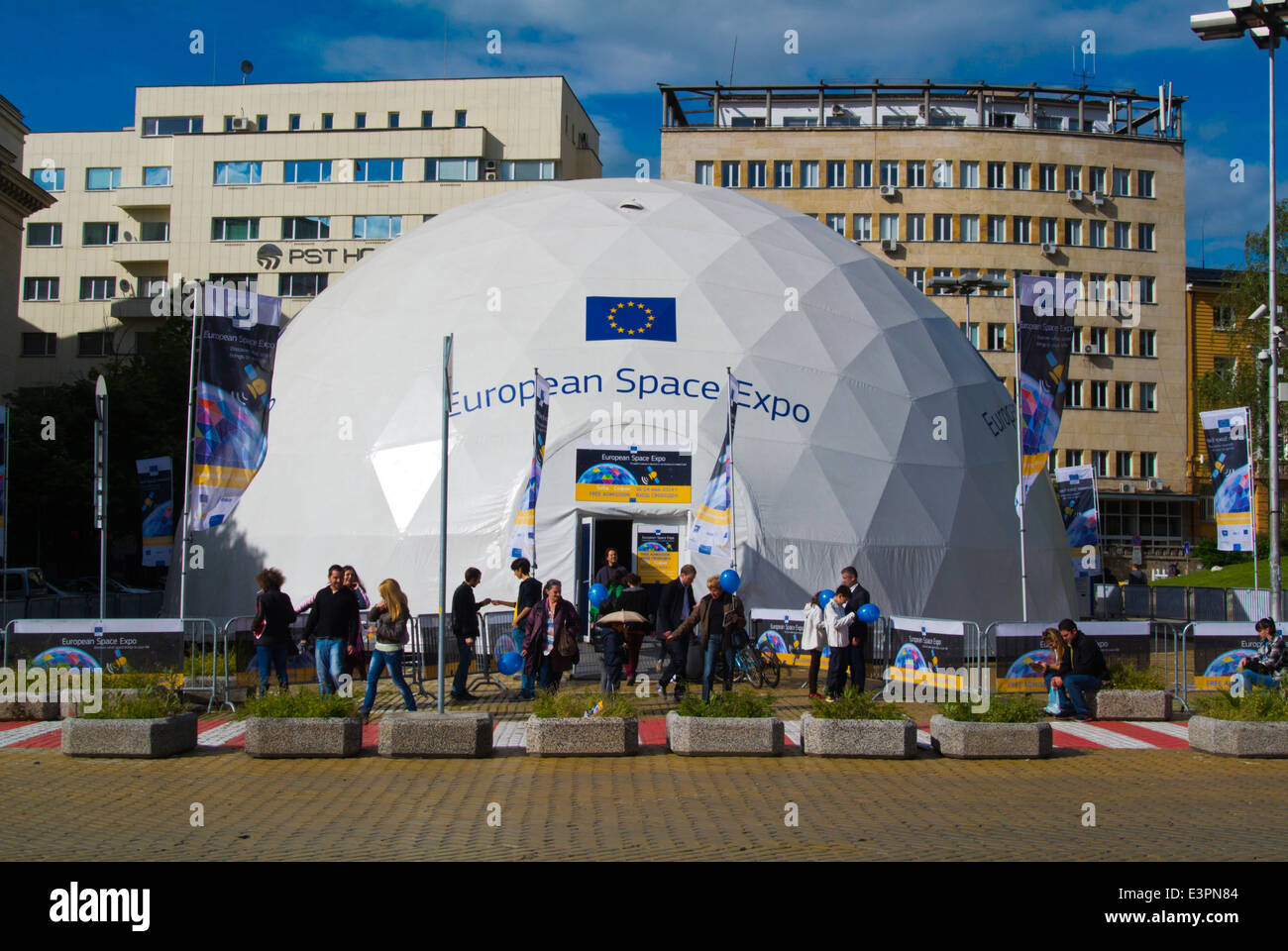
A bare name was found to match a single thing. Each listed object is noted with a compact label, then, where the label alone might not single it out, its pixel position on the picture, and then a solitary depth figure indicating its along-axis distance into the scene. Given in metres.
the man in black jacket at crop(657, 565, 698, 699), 16.75
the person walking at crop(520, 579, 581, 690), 15.30
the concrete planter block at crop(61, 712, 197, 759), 11.85
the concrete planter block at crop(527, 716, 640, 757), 12.07
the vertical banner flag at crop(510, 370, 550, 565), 19.14
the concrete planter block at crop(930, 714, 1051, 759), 12.27
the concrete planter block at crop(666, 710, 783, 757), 12.19
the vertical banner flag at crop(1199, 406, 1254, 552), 24.16
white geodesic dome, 21.42
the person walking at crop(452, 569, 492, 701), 15.82
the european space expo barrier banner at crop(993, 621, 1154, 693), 16.17
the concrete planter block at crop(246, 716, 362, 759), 11.93
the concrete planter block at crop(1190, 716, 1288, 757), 12.42
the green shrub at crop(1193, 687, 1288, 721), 12.59
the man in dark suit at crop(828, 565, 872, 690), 15.50
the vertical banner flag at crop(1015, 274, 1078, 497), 19.47
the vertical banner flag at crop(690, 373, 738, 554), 20.25
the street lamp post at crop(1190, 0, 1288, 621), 20.98
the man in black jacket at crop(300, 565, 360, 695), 14.41
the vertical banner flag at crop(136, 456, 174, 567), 27.95
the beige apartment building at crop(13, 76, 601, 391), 63.66
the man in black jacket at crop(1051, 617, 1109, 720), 14.98
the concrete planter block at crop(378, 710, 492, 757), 11.97
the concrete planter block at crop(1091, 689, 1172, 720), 15.03
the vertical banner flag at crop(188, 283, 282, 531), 18.50
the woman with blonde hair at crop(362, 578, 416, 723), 14.08
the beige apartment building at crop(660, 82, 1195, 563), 65.12
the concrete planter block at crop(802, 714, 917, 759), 12.20
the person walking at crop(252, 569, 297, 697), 14.52
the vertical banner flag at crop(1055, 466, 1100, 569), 32.47
